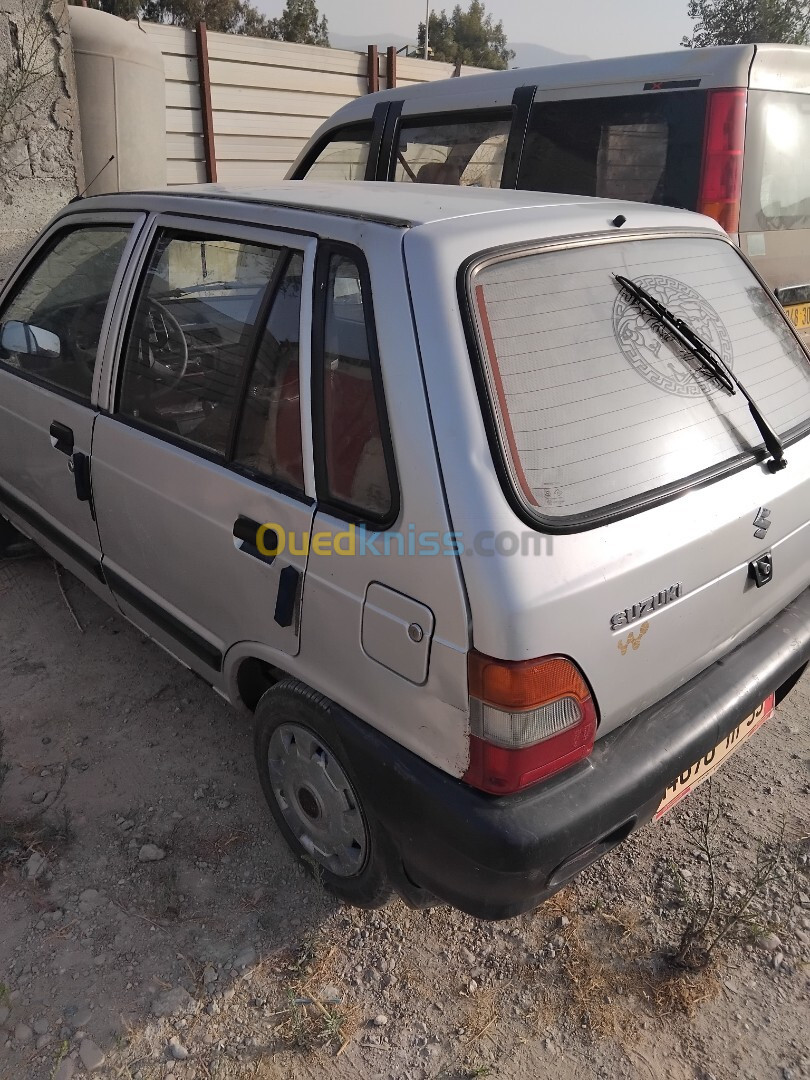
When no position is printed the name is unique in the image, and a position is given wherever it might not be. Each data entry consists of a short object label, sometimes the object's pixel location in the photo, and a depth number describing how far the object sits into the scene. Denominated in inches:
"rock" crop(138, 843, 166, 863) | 94.7
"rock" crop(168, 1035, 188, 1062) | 74.2
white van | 162.6
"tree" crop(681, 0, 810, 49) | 840.9
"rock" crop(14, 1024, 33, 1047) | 74.7
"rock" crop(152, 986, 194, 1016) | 78.0
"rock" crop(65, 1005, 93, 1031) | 76.5
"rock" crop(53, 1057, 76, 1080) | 72.1
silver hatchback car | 64.7
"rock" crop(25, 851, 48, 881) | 91.9
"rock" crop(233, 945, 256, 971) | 82.9
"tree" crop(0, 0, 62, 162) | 257.1
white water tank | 298.0
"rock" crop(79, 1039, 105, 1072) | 73.2
